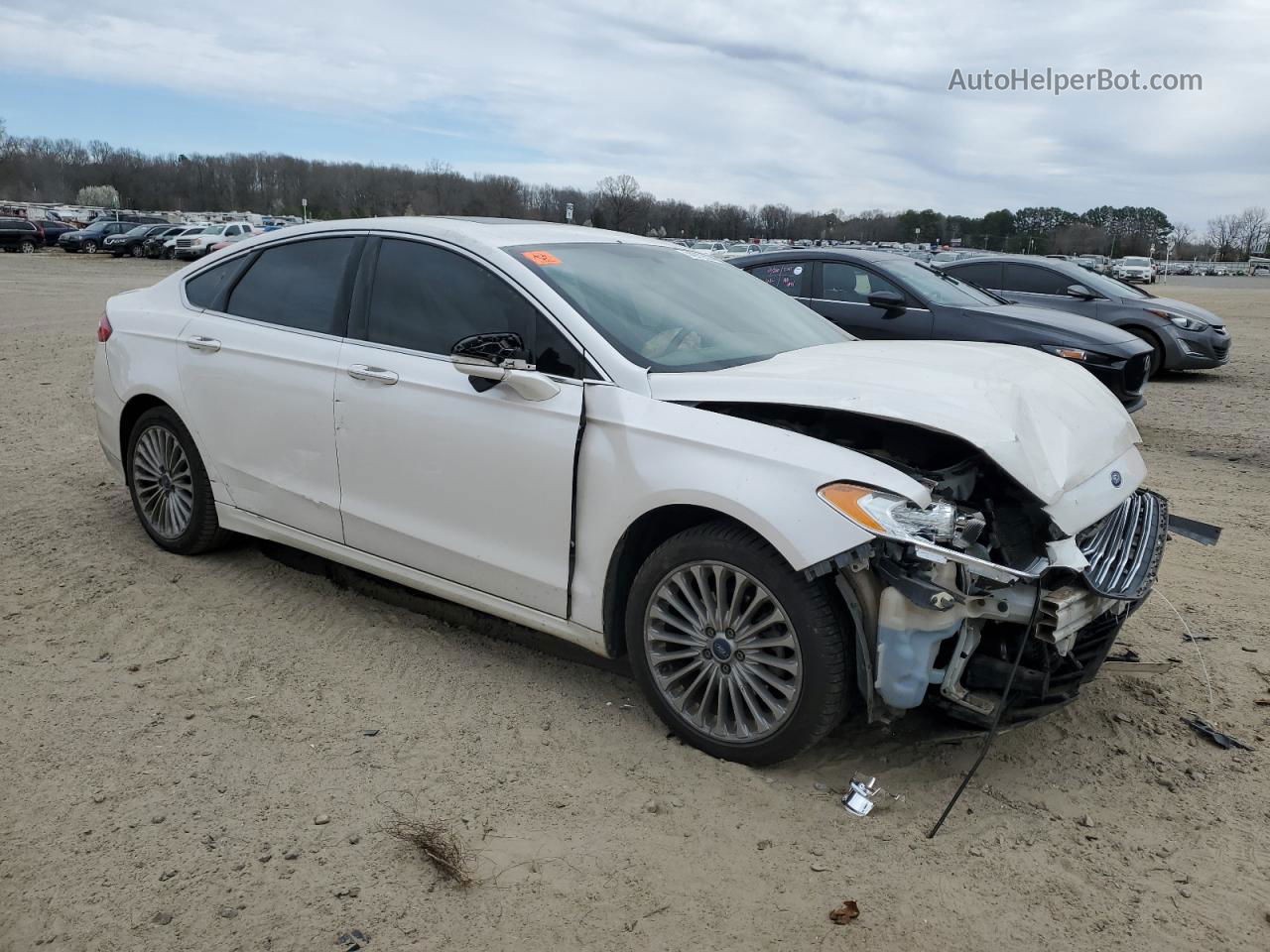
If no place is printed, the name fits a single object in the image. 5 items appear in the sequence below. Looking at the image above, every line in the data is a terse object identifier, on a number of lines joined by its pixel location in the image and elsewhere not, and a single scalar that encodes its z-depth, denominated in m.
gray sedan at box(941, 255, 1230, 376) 12.13
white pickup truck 39.59
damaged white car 3.03
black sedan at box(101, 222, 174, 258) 43.81
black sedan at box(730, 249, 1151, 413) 8.78
